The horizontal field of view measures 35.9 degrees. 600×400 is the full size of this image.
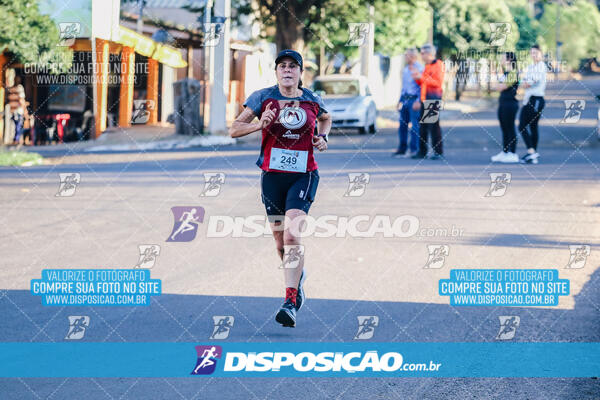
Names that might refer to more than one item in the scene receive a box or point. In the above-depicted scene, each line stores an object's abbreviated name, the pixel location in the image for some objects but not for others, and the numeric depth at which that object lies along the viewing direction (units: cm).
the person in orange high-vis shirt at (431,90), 1603
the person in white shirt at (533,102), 1479
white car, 2455
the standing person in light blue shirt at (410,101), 1636
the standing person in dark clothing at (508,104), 1591
